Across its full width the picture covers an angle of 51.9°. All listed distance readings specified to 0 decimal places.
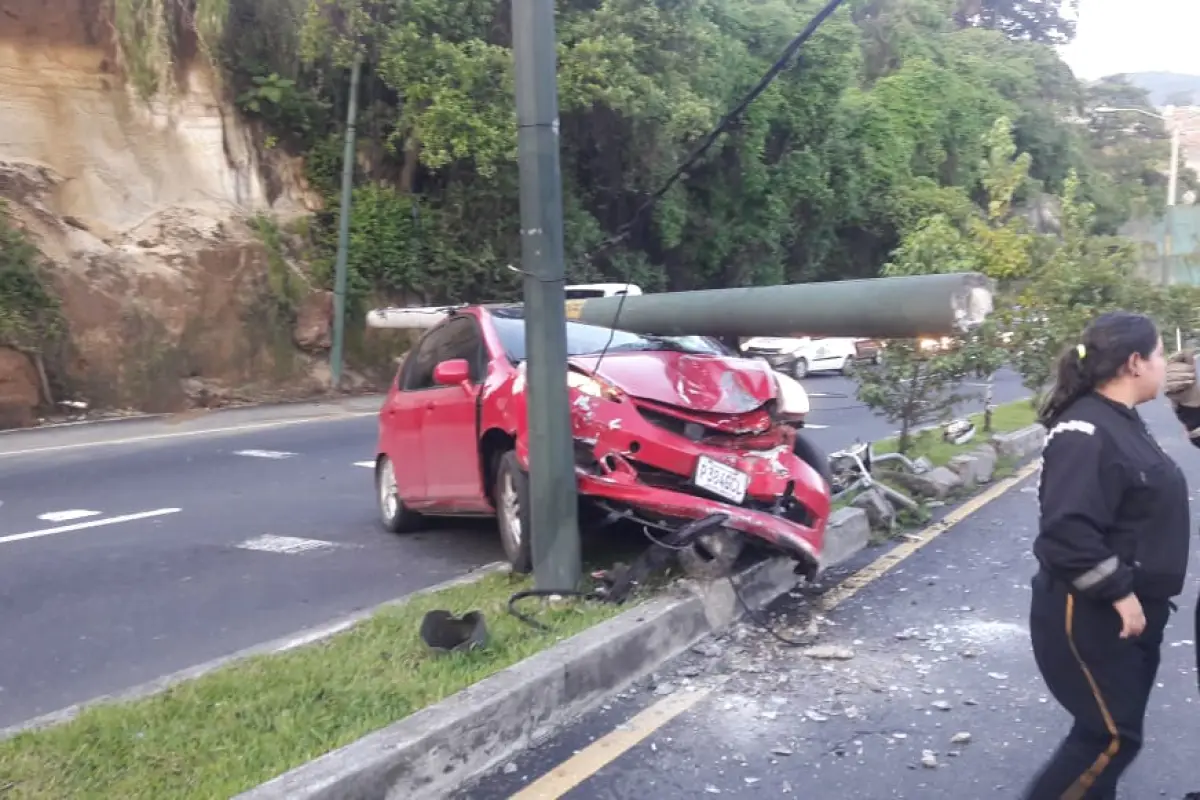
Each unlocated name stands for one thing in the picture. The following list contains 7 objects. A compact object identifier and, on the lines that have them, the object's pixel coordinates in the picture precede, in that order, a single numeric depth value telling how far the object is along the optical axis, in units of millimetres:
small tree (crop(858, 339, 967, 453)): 10648
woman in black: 3316
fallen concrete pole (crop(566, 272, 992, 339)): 4797
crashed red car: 6270
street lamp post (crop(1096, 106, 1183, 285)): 19377
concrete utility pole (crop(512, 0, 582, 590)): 5734
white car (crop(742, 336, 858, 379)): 28500
